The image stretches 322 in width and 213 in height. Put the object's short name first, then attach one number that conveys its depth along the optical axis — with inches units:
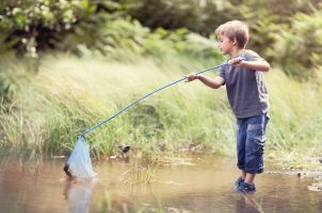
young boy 299.1
